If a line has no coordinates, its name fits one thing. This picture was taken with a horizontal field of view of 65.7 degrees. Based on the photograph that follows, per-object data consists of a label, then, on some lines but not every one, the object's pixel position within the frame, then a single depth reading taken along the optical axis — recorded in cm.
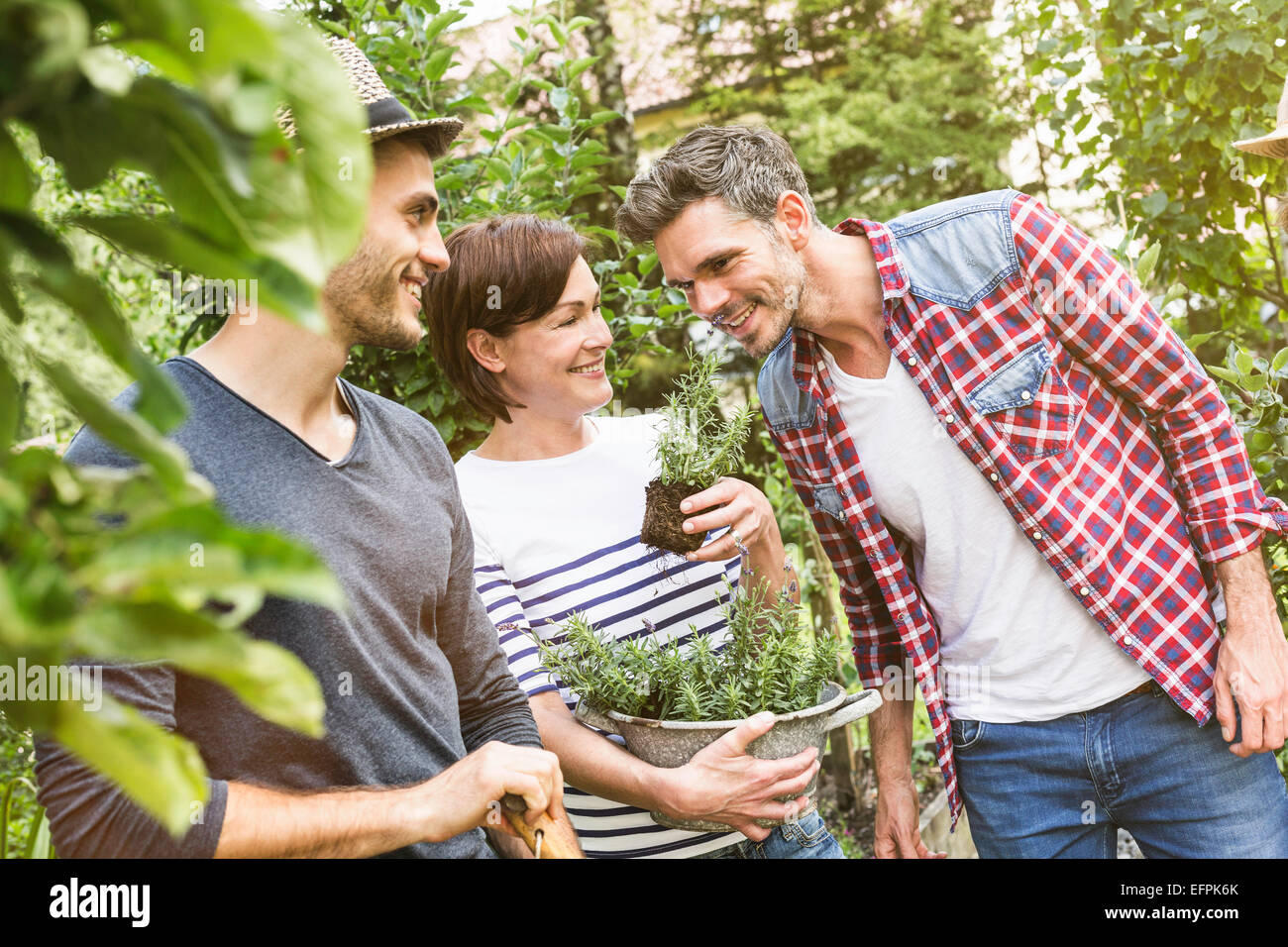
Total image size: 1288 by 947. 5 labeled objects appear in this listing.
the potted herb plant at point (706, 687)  173
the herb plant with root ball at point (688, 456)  200
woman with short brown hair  208
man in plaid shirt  200
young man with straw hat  135
